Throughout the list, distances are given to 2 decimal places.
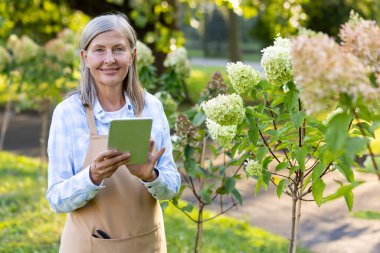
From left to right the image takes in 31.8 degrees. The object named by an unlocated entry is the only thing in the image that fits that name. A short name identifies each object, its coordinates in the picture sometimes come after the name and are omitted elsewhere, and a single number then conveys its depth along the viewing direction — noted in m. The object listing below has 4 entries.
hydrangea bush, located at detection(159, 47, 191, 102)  4.72
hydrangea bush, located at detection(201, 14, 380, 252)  1.62
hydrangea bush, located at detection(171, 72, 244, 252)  3.00
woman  2.41
